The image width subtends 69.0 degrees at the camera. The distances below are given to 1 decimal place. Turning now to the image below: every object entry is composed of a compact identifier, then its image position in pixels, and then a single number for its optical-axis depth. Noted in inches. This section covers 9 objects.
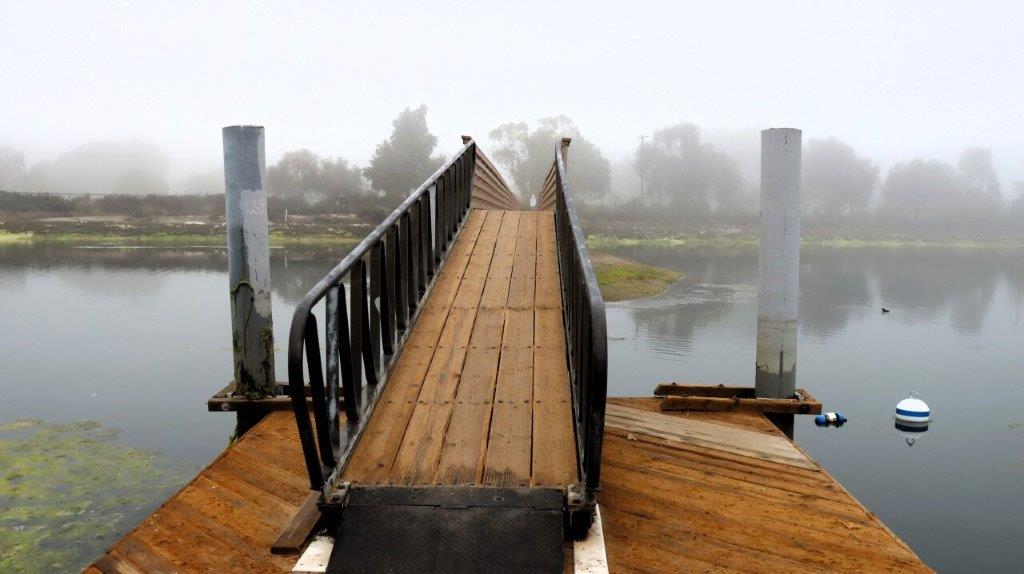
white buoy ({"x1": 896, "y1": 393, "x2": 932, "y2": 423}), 511.8
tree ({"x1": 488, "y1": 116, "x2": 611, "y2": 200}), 2743.6
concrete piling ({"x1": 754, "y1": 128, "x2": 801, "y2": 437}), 243.0
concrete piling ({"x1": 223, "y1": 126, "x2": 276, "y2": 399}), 223.9
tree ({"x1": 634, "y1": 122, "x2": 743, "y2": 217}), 2906.0
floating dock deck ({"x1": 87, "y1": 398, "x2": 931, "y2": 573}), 133.3
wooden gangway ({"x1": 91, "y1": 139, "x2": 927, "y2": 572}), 120.0
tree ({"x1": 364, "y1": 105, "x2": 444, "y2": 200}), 2534.4
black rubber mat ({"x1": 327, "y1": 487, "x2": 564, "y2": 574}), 114.1
